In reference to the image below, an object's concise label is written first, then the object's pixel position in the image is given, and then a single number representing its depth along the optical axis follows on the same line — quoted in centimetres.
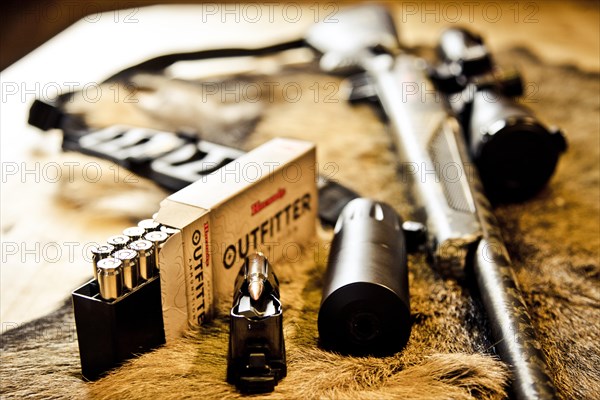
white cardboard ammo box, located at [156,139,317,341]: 71
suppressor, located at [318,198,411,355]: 69
